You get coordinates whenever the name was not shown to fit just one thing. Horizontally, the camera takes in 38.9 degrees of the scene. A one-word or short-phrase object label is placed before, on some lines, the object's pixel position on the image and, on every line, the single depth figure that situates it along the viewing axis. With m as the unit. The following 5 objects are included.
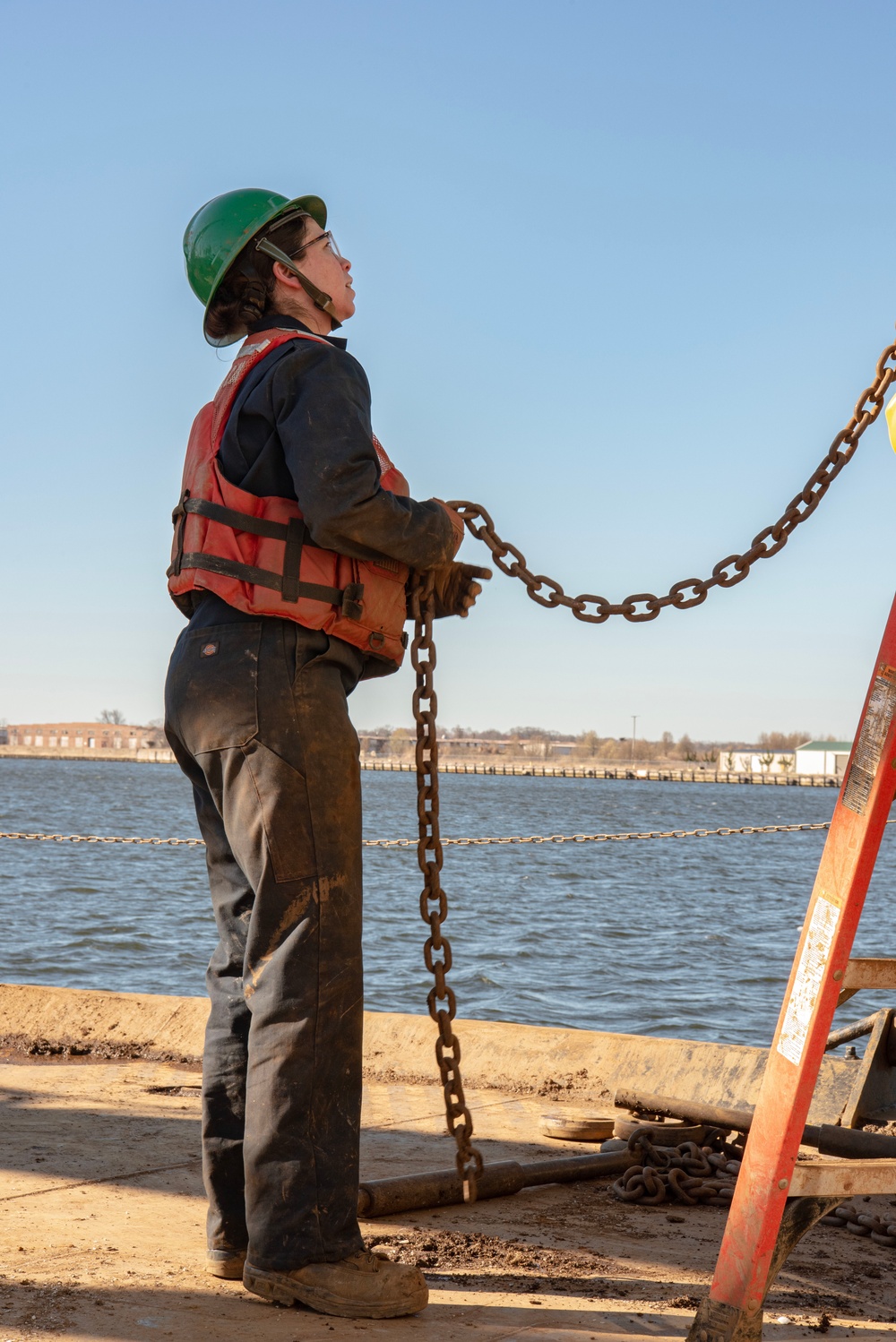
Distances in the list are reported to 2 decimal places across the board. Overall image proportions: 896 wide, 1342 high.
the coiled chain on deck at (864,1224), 3.69
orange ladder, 2.51
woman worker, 2.75
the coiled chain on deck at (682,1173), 3.93
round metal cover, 4.70
